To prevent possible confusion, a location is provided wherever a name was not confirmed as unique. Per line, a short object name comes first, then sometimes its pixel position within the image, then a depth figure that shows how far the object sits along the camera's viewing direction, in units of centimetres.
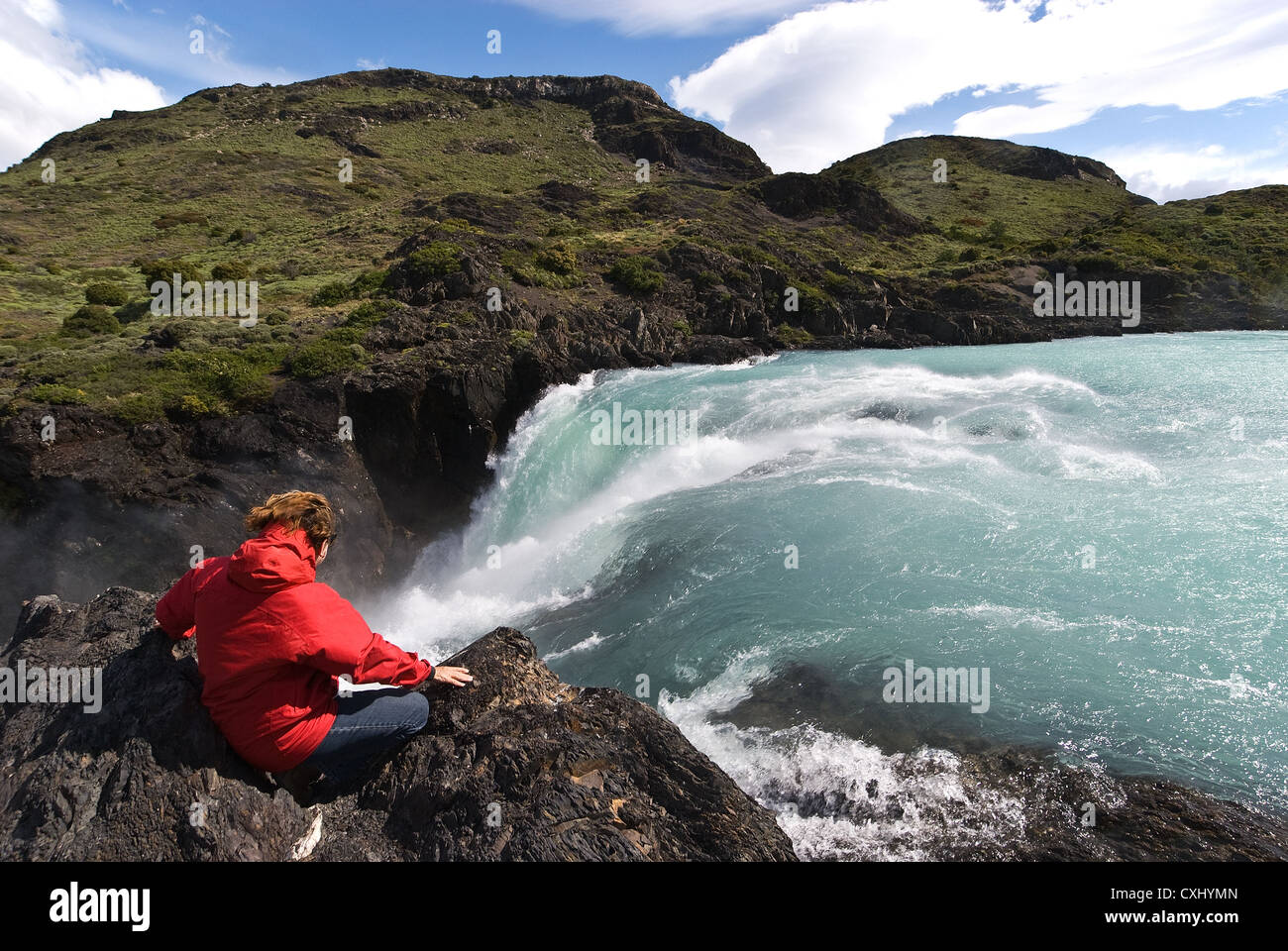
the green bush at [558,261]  3591
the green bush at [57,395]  1675
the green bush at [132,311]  2714
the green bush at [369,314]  2422
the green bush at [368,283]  2891
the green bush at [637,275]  3666
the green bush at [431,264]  2872
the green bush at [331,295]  2811
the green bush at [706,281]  3903
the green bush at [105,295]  2843
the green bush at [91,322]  2425
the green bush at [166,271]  3350
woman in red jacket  365
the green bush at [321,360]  2036
